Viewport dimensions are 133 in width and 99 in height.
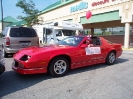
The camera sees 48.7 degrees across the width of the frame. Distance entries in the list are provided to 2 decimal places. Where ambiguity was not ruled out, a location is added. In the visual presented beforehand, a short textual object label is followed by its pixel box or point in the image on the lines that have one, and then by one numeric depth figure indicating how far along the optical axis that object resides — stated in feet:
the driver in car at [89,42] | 18.51
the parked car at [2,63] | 12.35
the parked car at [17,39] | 25.18
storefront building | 46.51
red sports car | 14.23
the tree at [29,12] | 83.71
